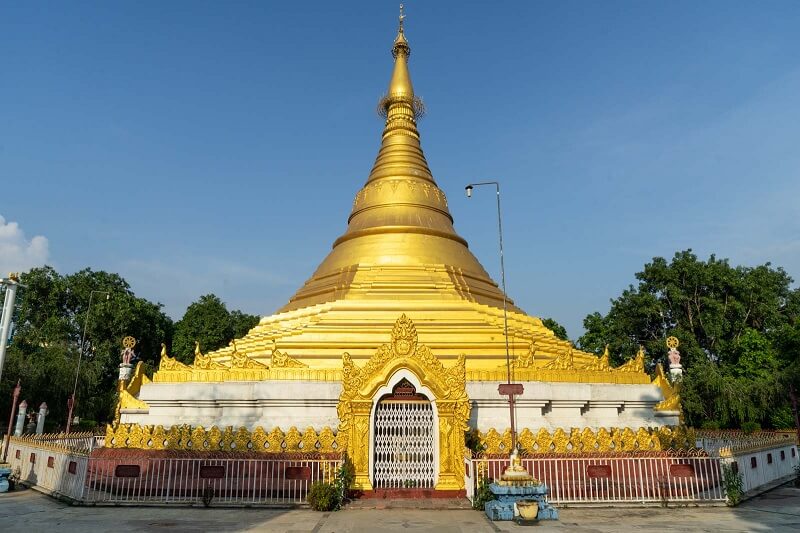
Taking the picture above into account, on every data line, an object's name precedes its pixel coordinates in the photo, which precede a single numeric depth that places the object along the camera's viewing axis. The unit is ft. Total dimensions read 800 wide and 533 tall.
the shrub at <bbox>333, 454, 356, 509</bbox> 39.19
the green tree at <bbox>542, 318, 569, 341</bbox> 157.38
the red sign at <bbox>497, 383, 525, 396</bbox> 39.34
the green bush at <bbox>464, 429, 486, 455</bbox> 47.24
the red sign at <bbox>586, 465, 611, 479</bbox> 41.73
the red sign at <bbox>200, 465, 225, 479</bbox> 40.32
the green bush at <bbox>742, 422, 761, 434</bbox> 95.09
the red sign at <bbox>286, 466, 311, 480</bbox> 40.68
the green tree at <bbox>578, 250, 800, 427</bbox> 99.04
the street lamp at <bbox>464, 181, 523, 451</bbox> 39.32
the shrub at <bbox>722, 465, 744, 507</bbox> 41.55
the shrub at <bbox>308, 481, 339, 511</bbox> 37.93
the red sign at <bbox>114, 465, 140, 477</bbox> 41.65
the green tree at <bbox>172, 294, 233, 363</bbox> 154.30
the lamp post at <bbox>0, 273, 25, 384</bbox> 35.83
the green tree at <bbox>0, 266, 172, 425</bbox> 115.85
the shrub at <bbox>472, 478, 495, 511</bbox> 37.70
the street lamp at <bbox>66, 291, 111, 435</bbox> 114.11
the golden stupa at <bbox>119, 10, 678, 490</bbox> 44.16
